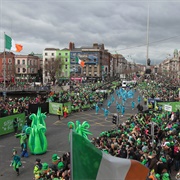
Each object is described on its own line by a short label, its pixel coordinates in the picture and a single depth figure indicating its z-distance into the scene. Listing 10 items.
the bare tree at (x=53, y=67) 63.06
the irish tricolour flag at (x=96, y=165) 3.70
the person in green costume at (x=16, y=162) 10.16
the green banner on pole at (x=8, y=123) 16.88
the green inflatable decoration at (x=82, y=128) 12.80
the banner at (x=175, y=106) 21.45
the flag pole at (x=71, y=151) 3.62
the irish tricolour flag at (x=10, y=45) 24.72
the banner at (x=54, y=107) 24.66
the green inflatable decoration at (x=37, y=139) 13.13
